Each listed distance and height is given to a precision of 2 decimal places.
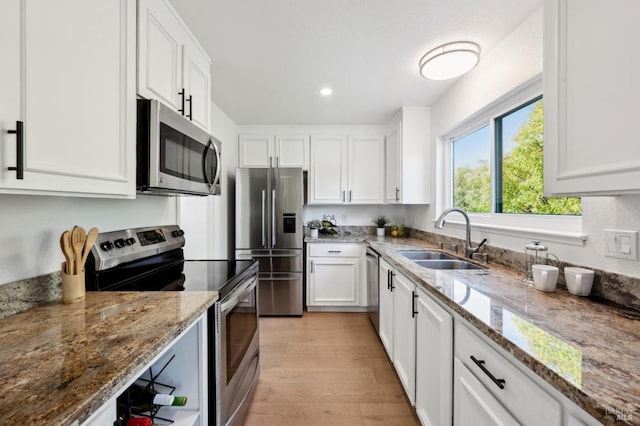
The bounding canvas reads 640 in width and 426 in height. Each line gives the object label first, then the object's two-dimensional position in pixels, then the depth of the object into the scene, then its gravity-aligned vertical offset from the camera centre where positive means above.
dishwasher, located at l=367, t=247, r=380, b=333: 2.54 -0.75
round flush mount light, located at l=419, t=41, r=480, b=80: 1.67 +1.00
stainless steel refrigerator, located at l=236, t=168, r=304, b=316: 3.04 -0.20
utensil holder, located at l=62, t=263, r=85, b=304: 0.98 -0.28
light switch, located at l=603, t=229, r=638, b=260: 1.00 -0.12
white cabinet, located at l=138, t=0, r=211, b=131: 1.22 +0.83
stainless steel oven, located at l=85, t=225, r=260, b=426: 1.13 -0.35
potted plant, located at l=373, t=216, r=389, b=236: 3.60 -0.13
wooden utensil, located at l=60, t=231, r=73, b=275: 0.96 -0.13
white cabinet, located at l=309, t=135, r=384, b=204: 3.51 +0.59
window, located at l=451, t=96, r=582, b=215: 1.60 +0.35
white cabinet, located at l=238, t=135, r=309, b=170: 3.46 +0.83
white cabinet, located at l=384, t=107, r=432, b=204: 2.92 +0.65
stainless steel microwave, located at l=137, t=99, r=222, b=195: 1.15 +0.30
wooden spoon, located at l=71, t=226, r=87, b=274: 0.99 -0.12
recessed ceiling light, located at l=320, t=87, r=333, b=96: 2.42 +1.15
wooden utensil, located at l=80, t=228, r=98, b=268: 1.02 -0.11
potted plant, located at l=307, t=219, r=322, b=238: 3.53 -0.18
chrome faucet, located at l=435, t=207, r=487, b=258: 1.92 -0.22
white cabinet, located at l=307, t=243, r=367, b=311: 3.19 -0.74
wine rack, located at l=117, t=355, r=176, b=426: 0.90 -0.67
